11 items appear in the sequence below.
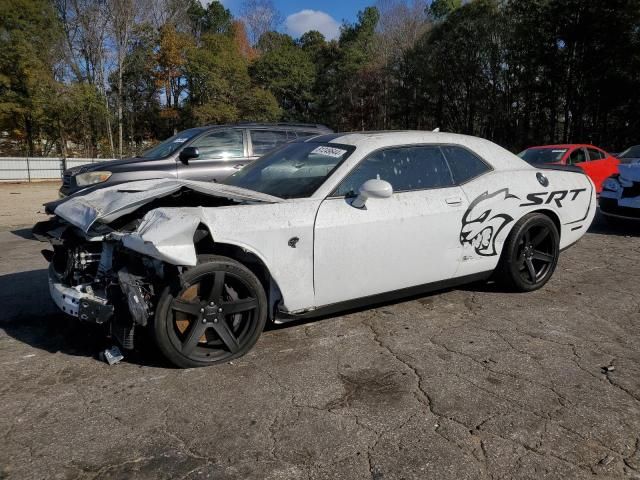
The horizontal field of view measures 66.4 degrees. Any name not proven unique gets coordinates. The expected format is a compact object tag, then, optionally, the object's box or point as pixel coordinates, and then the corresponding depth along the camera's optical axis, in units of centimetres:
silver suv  718
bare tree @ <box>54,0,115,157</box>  3606
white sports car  289
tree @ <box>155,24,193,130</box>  4081
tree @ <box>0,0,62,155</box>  2898
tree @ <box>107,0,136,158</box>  3650
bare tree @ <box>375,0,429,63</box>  4210
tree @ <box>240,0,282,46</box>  5803
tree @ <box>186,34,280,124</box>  3842
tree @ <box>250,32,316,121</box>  4683
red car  1156
